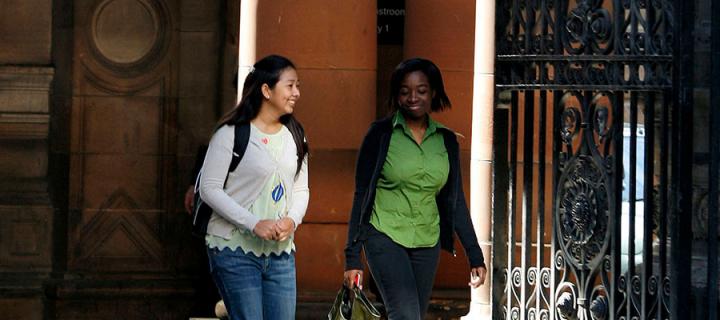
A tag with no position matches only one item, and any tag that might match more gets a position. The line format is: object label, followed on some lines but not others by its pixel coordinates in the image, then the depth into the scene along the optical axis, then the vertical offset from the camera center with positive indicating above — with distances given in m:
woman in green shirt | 17.02 -0.01
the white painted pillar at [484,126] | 18.15 +0.39
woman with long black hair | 16.12 -0.03
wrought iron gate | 15.78 +0.23
